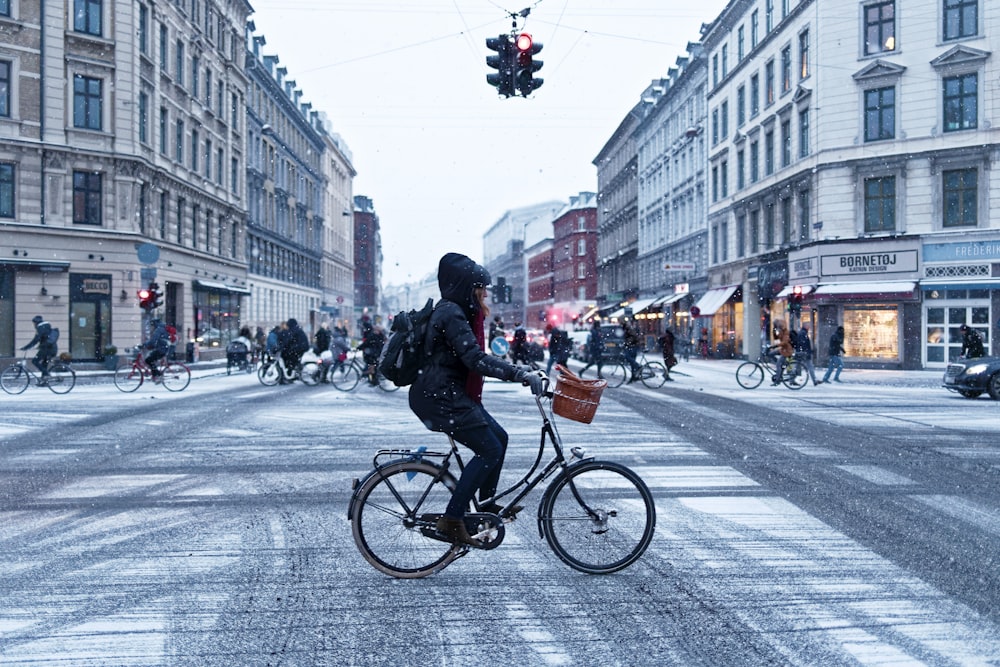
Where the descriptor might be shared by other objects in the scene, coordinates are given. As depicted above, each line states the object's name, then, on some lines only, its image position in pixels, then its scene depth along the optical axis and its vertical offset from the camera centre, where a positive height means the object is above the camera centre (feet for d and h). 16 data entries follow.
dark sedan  57.57 -2.74
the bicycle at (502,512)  16.29 -3.39
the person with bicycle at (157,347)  63.57 -1.06
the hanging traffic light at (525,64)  43.83 +13.69
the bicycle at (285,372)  72.18 -3.25
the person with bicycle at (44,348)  64.49 -1.19
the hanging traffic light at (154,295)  79.41 +3.45
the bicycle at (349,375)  66.02 -3.21
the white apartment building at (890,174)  93.35 +18.48
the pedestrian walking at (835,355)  74.95 -1.64
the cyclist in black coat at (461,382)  15.37 -0.86
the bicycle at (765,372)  68.59 -2.90
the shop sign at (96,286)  98.58 +5.30
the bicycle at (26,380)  64.08 -3.54
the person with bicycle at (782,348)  68.59 -0.95
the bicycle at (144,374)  65.05 -3.11
